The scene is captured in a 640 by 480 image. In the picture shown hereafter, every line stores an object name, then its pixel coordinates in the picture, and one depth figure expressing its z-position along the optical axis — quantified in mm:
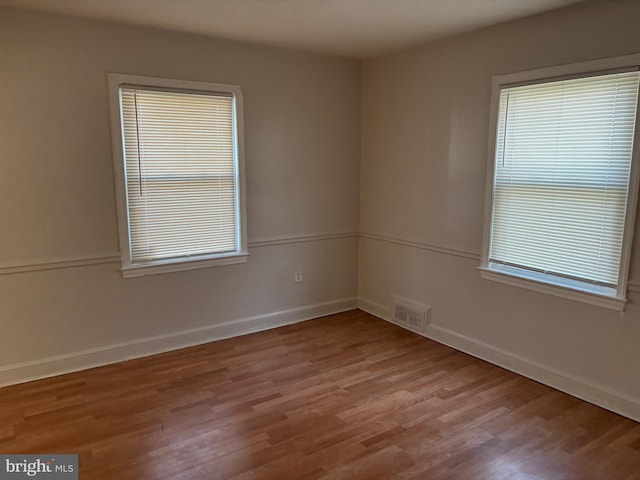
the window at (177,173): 3354
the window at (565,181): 2682
